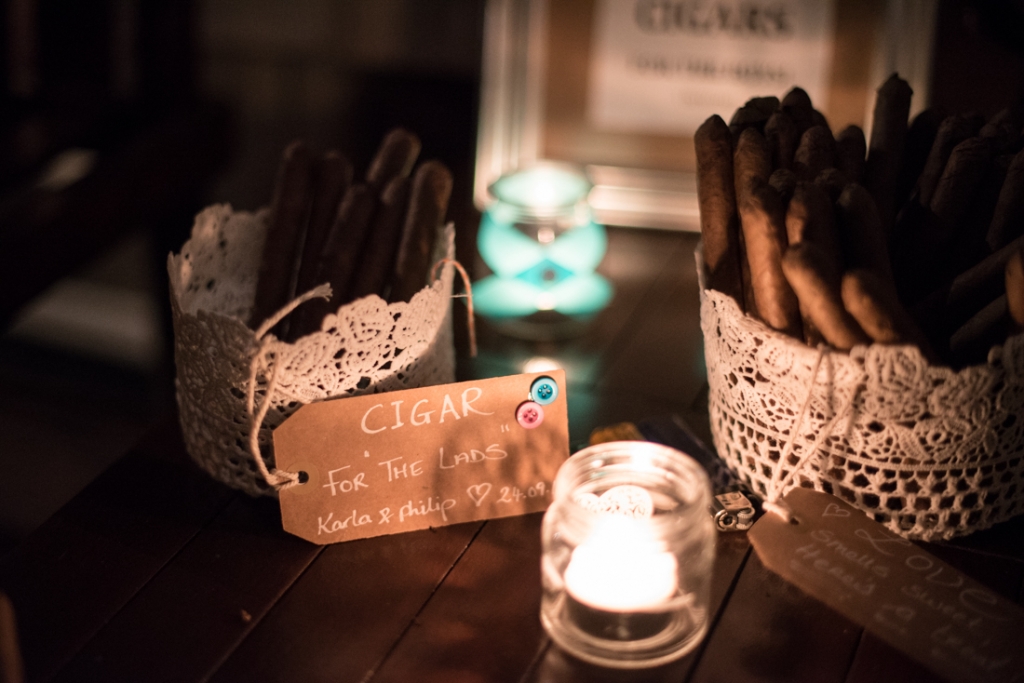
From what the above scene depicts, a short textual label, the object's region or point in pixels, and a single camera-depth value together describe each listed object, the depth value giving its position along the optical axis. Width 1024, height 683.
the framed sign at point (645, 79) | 1.31
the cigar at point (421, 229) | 0.91
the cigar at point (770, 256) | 0.76
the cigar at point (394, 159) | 1.00
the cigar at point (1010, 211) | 0.82
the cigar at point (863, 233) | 0.76
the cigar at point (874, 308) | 0.69
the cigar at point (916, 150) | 0.95
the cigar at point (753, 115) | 0.94
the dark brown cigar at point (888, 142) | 0.91
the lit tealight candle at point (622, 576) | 0.69
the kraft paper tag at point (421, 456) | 0.78
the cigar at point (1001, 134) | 0.89
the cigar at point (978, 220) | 0.85
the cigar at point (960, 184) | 0.84
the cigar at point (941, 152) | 0.89
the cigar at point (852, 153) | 0.90
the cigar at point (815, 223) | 0.74
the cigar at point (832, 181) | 0.81
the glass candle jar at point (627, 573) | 0.68
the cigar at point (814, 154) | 0.85
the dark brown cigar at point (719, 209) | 0.84
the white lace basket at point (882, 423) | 0.71
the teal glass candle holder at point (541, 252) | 1.13
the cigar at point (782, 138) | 0.88
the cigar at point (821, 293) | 0.70
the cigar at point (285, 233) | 0.93
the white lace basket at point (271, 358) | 0.76
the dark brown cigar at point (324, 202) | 0.95
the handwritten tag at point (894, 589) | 0.68
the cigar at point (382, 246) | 0.91
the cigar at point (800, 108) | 0.93
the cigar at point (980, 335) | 0.74
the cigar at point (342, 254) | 0.89
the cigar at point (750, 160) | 0.83
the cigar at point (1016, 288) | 0.71
